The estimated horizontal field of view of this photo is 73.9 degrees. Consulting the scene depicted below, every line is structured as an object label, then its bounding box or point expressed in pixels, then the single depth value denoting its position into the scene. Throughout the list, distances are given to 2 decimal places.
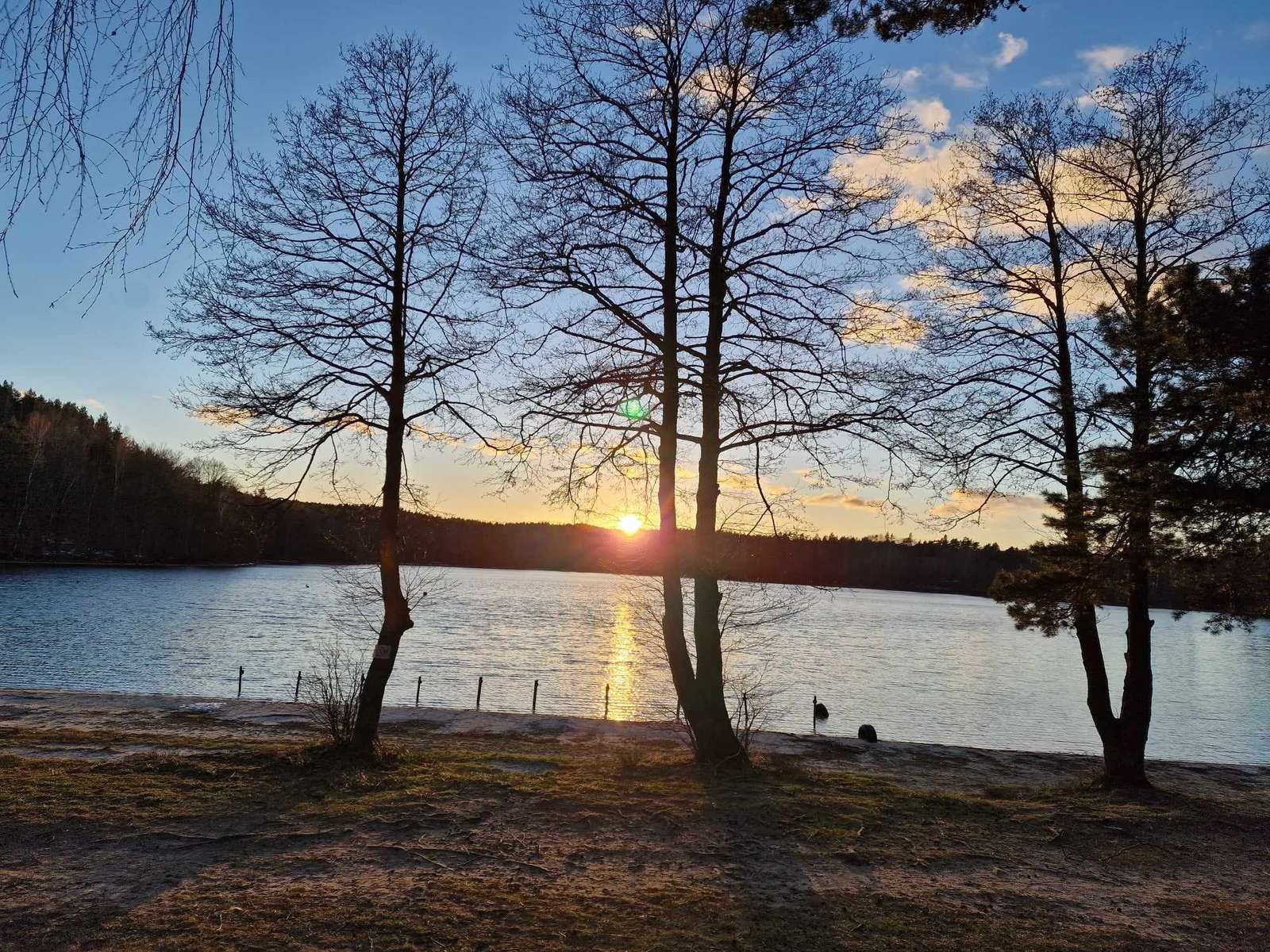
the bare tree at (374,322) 11.09
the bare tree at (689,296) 11.29
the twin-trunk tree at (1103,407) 11.70
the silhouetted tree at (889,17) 5.10
